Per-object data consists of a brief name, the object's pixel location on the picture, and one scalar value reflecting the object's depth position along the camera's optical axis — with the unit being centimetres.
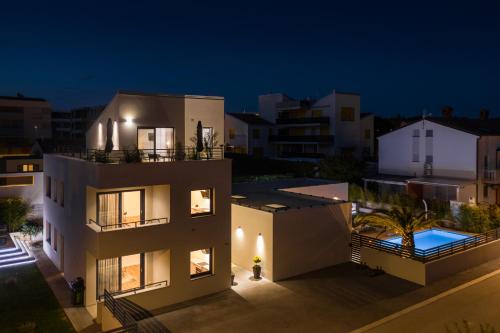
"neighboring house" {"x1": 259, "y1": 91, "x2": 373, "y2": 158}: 5162
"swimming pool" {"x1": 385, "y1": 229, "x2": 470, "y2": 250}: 2321
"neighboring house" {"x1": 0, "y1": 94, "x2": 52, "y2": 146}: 6381
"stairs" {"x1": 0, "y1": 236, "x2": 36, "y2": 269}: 1936
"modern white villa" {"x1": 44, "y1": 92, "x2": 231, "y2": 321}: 1453
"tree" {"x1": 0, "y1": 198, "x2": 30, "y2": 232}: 2358
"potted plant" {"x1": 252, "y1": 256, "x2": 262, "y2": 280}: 1739
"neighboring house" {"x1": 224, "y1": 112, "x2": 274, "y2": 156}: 5565
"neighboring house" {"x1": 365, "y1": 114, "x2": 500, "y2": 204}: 3095
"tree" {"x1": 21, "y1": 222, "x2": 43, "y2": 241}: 2319
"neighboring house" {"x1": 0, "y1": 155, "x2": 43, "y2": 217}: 2448
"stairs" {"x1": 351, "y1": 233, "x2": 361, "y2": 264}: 1975
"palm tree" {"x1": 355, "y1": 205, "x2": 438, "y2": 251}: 1958
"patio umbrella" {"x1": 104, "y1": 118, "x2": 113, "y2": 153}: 1488
